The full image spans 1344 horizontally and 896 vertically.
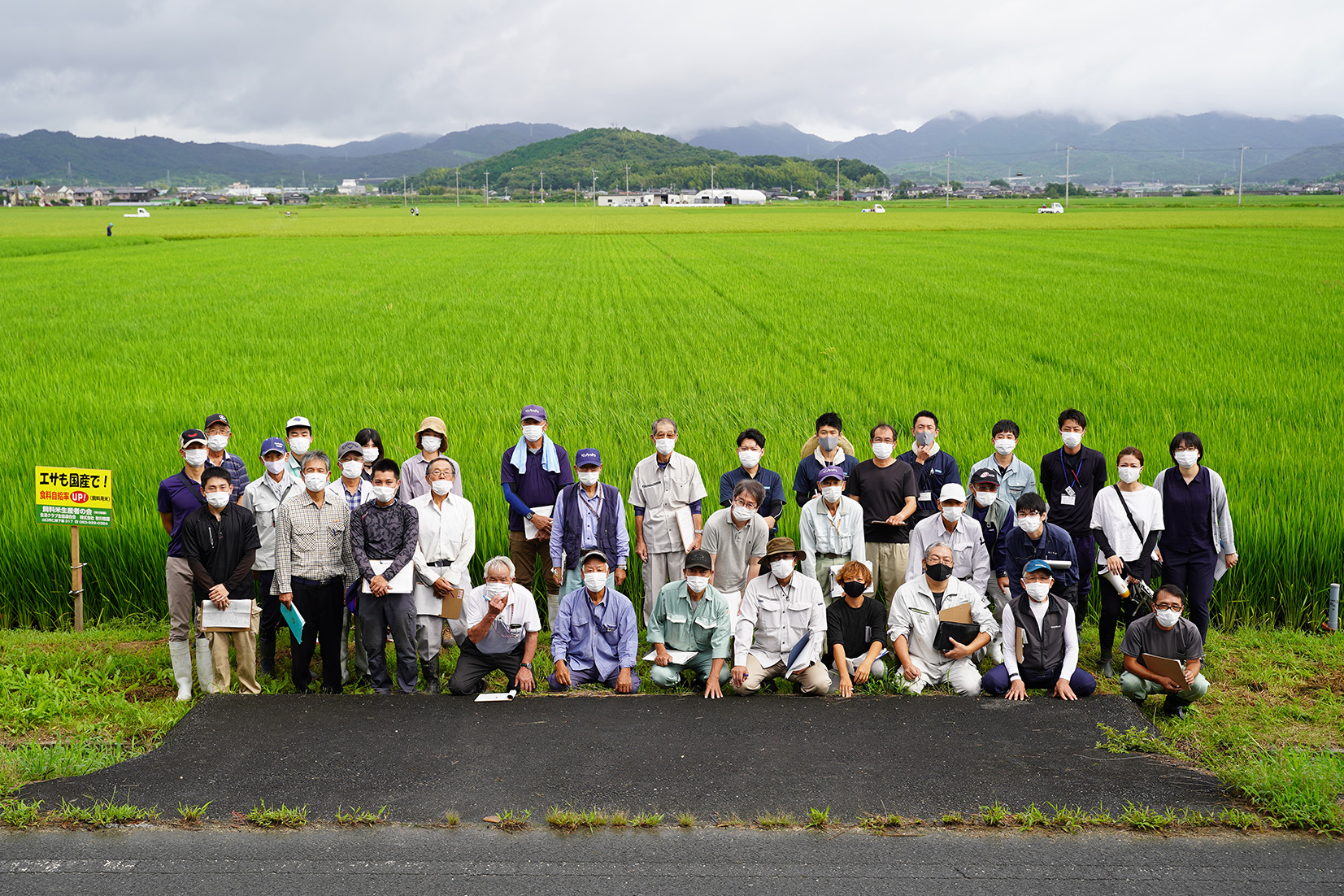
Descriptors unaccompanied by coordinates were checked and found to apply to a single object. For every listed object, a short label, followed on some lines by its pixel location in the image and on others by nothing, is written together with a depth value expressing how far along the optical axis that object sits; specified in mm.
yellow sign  8492
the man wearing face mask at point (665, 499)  8383
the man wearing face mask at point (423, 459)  8516
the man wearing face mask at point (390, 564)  7465
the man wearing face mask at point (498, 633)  7383
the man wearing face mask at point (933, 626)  7430
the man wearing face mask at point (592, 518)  8102
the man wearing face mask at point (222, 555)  7242
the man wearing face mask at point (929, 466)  8609
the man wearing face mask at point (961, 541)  7879
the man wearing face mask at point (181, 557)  7418
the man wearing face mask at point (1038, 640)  7262
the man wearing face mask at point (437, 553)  7809
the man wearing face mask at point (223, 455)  7828
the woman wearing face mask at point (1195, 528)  7699
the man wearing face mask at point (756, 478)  8375
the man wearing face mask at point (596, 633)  7543
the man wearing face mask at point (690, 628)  7477
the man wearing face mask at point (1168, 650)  6887
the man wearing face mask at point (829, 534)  7992
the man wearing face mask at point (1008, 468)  8250
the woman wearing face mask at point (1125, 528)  7695
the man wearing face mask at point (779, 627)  7348
